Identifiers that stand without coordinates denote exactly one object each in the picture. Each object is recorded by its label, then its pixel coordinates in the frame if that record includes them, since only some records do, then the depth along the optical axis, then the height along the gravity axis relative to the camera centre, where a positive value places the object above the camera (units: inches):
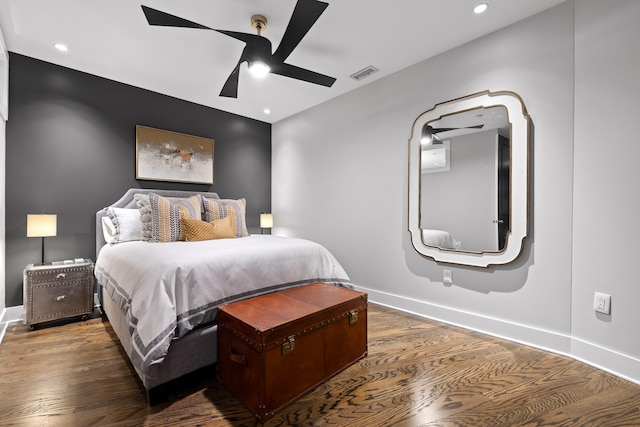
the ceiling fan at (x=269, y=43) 70.9 +47.9
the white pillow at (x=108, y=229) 114.0 -8.7
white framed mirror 90.1 +10.6
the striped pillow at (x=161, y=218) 107.7 -3.8
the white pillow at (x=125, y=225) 112.0 -6.8
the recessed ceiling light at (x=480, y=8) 83.0 +58.9
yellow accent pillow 107.6 -8.3
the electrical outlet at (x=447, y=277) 106.0 -25.0
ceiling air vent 118.8 +58.0
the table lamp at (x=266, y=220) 176.7 -7.4
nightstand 97.7 -29.5
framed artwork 137.8 +26.3
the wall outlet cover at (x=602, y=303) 73.8 -24.1
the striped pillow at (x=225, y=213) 126.0 -2.2
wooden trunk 56.9 -30.0
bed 61.5 -18.0
